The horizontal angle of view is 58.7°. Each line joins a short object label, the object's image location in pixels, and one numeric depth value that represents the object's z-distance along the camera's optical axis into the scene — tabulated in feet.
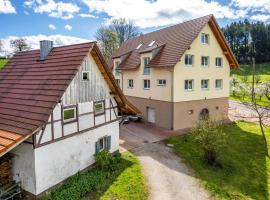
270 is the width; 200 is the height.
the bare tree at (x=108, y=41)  197.16
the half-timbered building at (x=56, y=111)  41.86
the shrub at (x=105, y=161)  54.08
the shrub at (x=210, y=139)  61.25
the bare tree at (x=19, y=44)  227.61
